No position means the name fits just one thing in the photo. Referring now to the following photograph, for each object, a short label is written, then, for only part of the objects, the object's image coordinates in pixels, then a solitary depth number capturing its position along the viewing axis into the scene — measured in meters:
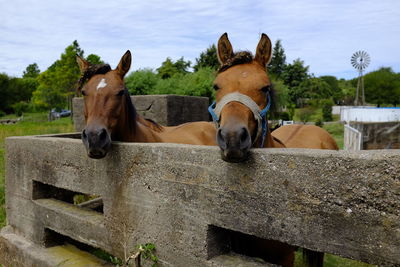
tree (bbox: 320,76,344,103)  65.56
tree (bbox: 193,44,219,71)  32.66
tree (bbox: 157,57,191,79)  33.97
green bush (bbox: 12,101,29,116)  42.06
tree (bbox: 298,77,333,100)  48.34
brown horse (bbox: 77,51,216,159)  2.62
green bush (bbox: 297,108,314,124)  31.52
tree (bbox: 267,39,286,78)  48.32
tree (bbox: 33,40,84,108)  28.64
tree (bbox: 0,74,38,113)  45.25
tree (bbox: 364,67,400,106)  51.66
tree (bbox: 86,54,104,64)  32.23
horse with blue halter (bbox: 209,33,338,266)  1.86
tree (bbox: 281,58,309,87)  47.78
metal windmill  53.02
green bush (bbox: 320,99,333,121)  35.56
